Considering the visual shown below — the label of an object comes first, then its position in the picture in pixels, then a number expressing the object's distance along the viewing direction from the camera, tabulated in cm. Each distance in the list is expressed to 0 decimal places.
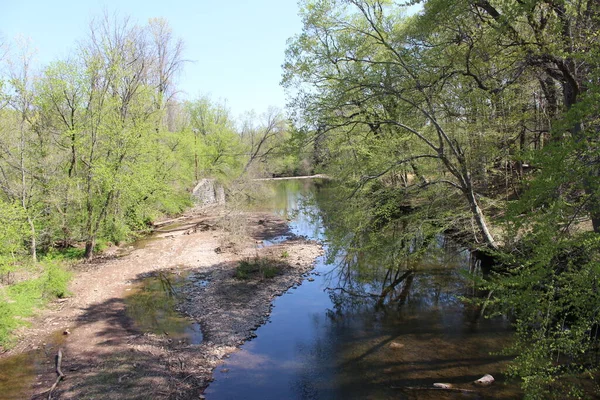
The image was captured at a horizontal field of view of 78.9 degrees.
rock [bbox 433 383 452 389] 718
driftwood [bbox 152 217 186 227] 2392
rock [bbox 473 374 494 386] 721
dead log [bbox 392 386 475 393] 706
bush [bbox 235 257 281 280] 1429
